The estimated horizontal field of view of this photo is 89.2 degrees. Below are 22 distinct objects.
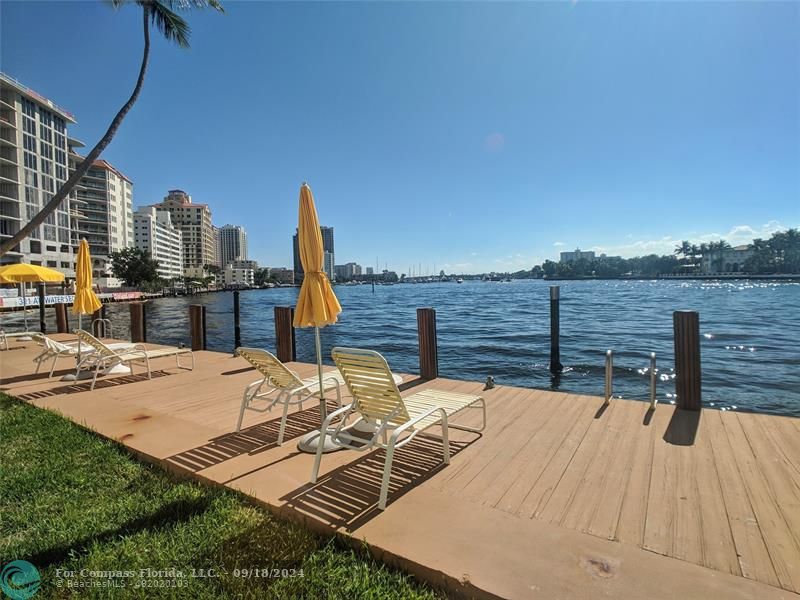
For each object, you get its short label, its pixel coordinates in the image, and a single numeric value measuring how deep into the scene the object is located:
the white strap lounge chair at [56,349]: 7.83
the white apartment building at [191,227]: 156.50
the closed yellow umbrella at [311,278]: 4.02
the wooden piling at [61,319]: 16.11
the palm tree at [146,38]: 8.34
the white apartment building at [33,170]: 61.75
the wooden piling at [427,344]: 7.31
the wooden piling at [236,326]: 15.40
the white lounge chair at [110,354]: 7.21
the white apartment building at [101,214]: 89.38
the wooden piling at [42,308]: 18.68
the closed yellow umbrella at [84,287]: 8.04
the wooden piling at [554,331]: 10.35
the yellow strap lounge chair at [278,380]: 4.60
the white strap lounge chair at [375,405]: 3.29
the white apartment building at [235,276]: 164.25
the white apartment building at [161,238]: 121.56
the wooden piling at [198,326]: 11.13
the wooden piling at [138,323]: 12.68
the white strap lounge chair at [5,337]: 12.01
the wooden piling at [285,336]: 9.63
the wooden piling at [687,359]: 5.13
